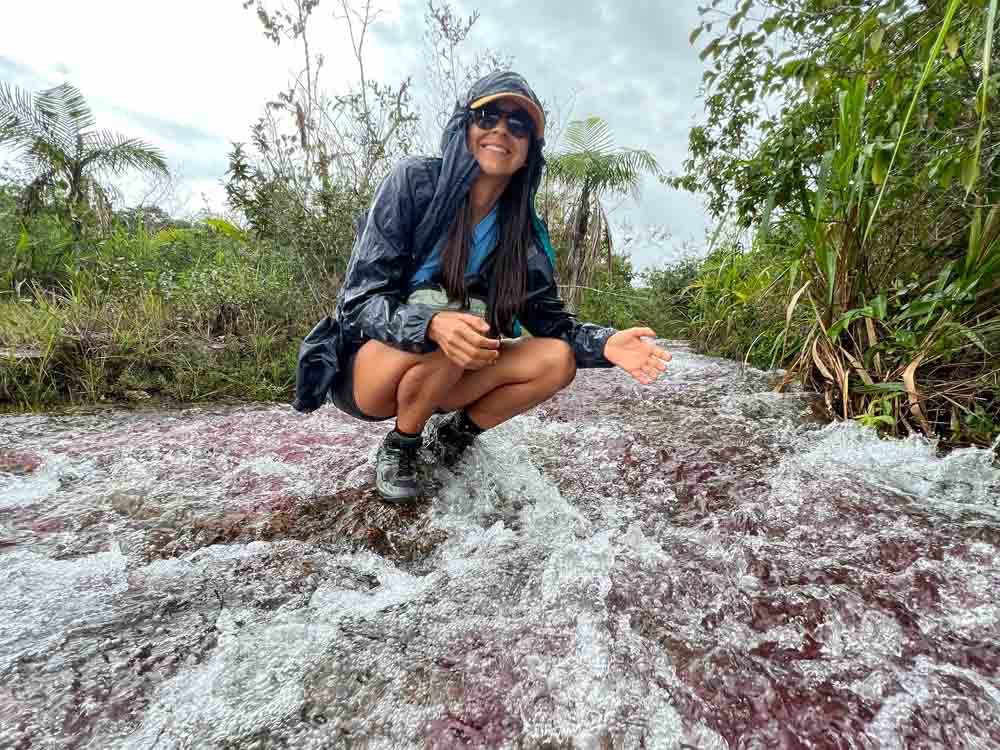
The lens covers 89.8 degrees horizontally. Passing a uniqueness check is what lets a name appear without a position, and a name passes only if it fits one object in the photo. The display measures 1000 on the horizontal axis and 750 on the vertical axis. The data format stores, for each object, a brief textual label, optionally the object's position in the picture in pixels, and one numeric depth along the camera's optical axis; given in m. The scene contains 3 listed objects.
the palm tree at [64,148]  5.11
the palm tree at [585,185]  6.14
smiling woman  1.41
